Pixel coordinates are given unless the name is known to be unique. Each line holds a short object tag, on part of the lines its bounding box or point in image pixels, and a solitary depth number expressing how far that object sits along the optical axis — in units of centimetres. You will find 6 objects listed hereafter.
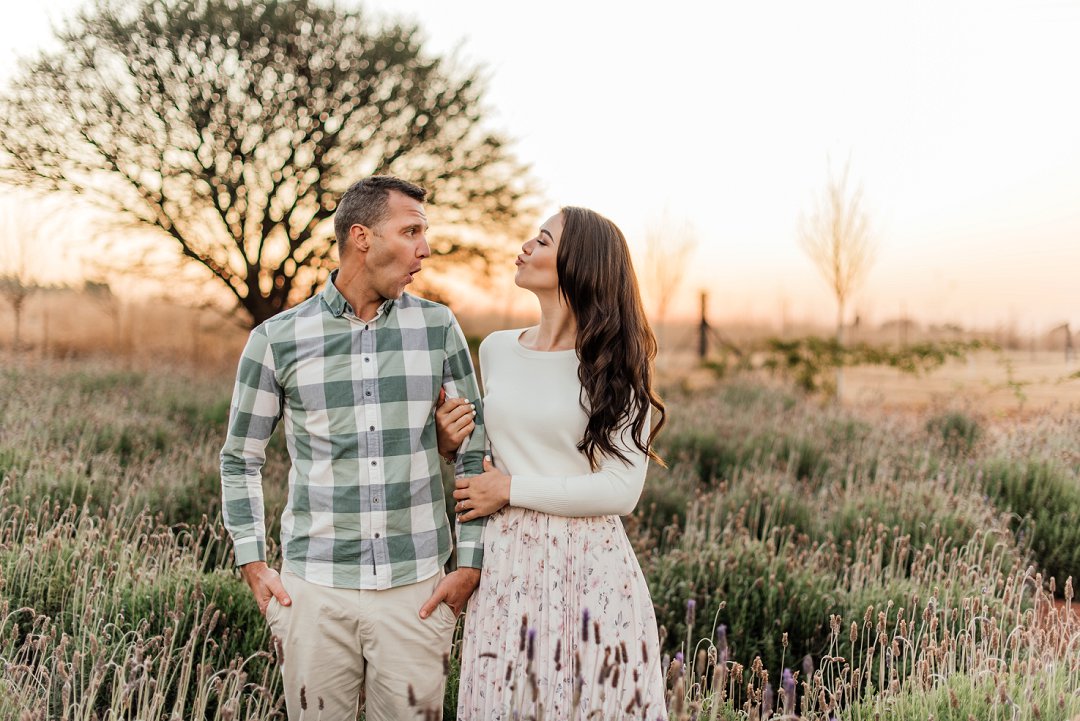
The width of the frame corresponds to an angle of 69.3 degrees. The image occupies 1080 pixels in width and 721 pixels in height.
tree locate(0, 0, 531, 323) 1245
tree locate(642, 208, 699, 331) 1858
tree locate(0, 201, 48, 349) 1481
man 239
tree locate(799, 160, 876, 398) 1609
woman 240
